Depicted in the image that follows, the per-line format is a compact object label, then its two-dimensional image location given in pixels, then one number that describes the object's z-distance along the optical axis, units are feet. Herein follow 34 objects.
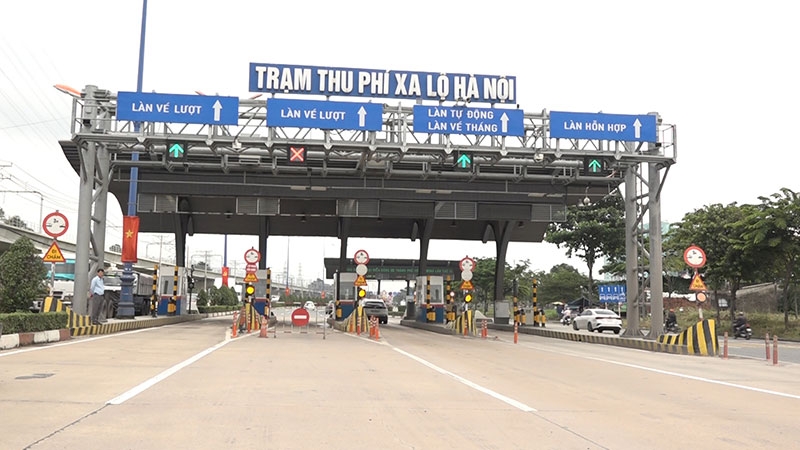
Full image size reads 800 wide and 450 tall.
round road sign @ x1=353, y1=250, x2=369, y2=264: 99.04
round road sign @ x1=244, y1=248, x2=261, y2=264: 105.70
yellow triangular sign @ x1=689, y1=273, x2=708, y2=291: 67.21
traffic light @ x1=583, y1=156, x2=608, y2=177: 87.12
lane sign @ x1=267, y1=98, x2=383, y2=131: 81.46
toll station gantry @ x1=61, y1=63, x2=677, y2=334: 81.41
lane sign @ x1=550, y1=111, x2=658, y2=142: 84.12
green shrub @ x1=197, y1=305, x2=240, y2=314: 191.04
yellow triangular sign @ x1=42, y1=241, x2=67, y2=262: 70.63
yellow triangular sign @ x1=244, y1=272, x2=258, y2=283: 95.66
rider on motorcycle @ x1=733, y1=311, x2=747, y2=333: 110.32
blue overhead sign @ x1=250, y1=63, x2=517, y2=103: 89.76
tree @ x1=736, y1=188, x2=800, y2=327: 108.99
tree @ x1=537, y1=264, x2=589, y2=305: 266.16
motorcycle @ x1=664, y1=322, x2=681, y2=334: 112.68
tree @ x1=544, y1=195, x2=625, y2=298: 176.86
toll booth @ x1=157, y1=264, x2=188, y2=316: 134.31
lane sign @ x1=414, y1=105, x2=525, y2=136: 83.61
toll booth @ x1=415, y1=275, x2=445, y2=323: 141.38
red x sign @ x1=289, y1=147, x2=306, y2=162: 83.05
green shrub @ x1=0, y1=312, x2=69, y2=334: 56.49
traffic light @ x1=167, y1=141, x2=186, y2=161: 81.51
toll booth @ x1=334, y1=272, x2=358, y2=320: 139.54
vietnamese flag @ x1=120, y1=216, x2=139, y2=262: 99.60
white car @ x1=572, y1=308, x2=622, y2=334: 131.13
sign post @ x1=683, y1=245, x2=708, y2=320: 67.51
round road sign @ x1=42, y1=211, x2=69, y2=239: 68.08
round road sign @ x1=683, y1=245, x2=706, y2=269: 68.54
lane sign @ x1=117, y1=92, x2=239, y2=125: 79.61
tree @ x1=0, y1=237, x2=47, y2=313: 67.26
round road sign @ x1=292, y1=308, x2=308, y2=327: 88.70
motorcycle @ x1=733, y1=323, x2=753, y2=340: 109.50
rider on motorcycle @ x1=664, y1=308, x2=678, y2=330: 112.98
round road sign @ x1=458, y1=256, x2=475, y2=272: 95.76
